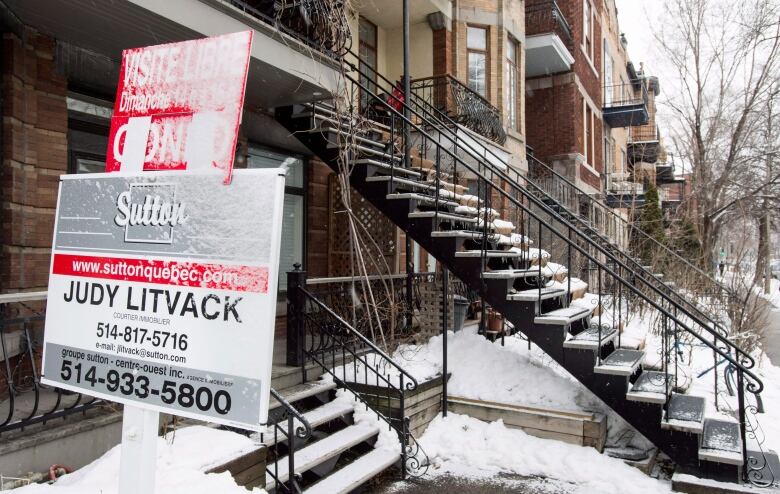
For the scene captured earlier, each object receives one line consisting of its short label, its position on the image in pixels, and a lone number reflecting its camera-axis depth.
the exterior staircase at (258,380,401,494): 4.34
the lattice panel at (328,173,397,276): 8.55
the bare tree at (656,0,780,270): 14.87
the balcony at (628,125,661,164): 24.94
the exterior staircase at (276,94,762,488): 4.89
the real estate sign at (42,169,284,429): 1.60
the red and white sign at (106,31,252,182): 1.75
